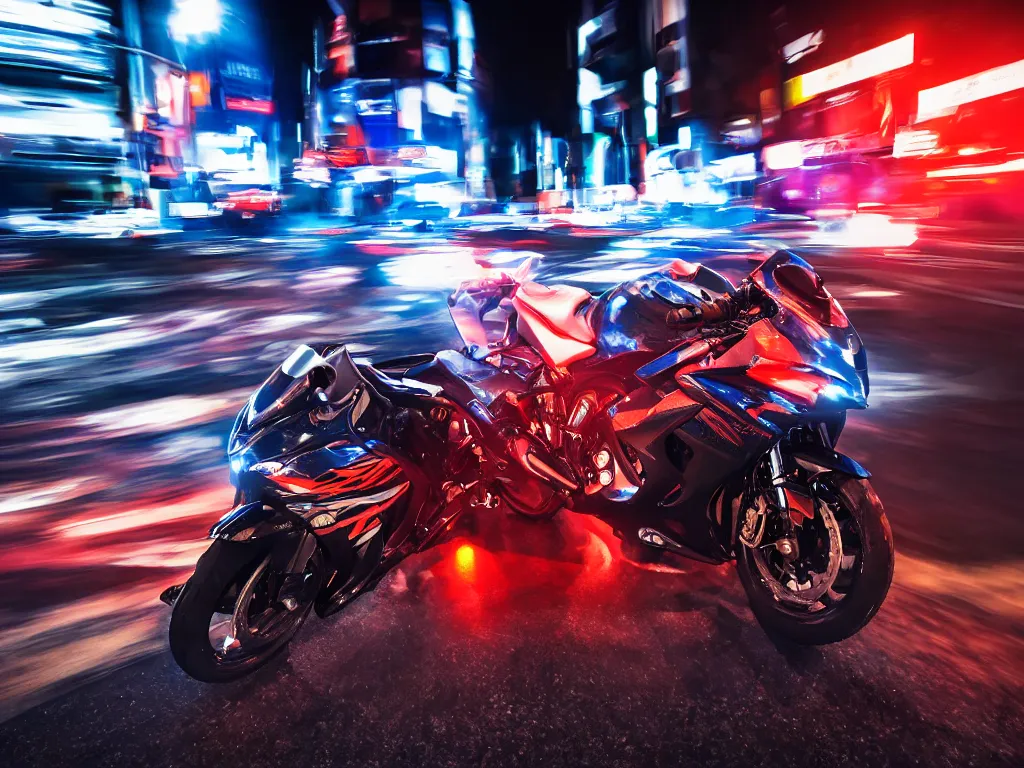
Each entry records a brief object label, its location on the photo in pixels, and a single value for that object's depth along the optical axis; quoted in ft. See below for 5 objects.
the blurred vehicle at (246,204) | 86.99
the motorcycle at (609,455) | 6.67
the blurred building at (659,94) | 124.86
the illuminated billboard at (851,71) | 63.10
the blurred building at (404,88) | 146.30
